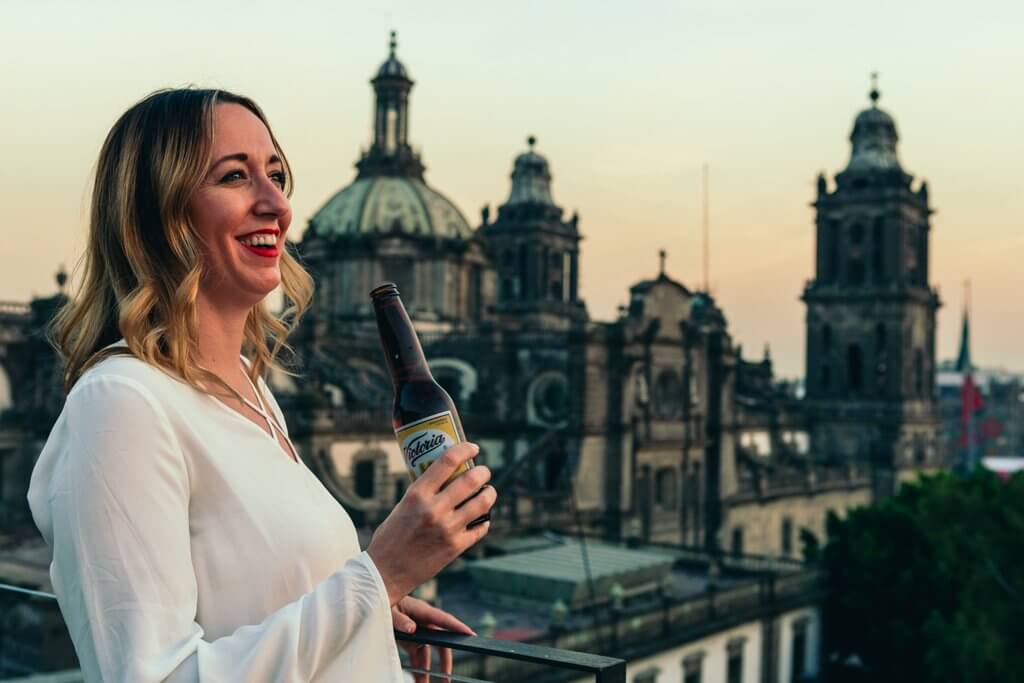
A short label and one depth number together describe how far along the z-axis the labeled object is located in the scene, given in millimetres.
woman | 2633
